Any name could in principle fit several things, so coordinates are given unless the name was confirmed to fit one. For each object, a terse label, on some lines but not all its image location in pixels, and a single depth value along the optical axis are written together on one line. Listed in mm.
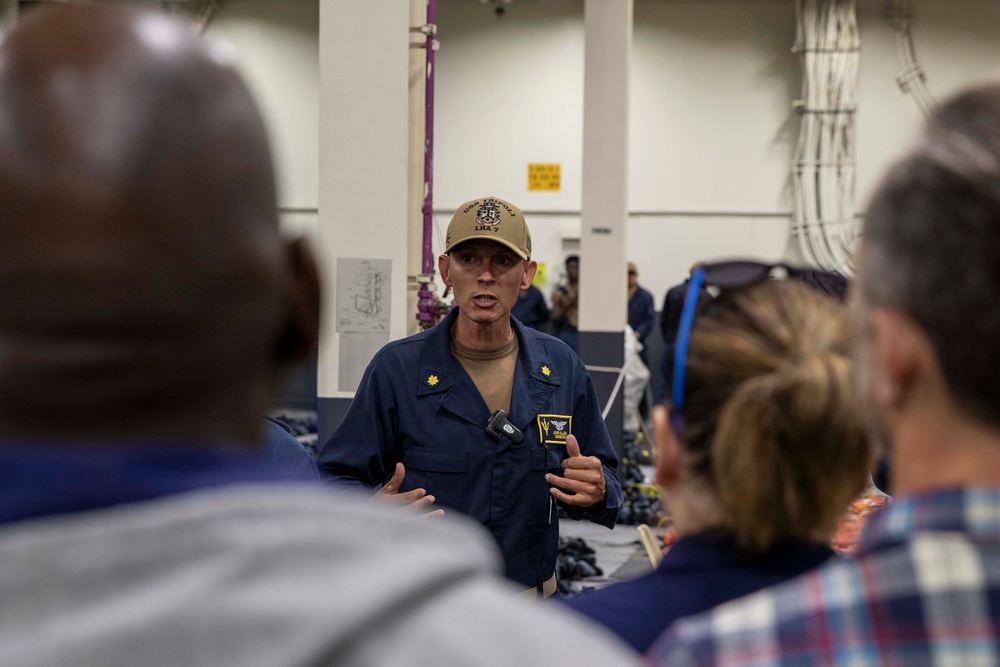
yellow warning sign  11289
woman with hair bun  1104
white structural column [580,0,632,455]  6926
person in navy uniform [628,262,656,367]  10195
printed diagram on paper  4621
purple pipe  4672
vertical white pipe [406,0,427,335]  4715
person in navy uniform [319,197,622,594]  2721
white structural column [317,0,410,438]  4598
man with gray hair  833
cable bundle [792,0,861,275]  10602
